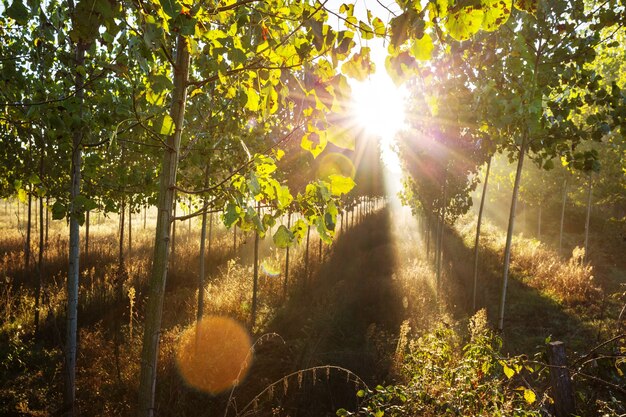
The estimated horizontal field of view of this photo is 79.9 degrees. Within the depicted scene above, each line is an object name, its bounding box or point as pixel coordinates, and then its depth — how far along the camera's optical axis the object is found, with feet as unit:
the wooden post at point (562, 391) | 9.78
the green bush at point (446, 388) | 7.75
